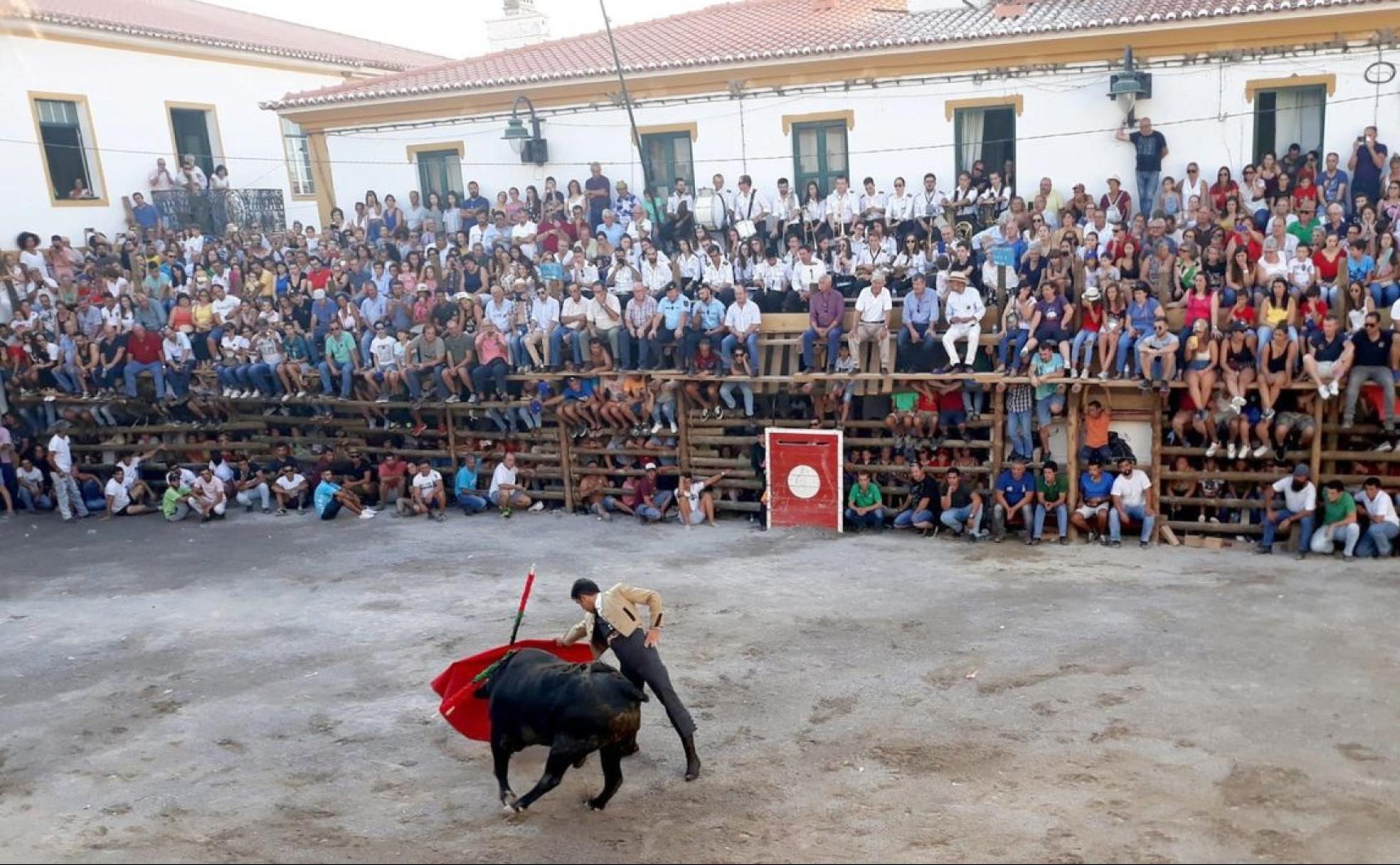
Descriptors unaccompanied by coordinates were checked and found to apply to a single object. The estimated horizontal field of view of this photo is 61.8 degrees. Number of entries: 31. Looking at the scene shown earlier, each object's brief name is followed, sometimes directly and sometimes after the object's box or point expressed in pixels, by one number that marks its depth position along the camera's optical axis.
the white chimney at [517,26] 28.44
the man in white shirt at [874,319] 16.16
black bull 8.16
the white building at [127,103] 23.53
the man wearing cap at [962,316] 15.71
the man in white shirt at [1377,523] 13.49
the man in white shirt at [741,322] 16.91
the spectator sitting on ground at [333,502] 18.47
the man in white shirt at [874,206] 18.72
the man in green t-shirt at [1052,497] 15.07
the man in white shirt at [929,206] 18.44
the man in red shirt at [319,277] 20.97
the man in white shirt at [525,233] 20.47
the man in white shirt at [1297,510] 13.90
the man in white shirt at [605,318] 17.77
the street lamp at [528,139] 21.77
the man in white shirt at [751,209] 19.42
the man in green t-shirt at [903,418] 16.05
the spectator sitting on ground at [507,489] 18.12
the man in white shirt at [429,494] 18.14
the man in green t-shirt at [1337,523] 13.62
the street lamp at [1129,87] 17.39
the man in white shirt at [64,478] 19.86
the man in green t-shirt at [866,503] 16.16
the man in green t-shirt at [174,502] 19.27
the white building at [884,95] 17.14
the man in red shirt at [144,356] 20.50
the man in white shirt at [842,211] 18.86
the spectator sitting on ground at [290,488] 19.14
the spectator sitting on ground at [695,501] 17.00
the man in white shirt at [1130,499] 14.76
